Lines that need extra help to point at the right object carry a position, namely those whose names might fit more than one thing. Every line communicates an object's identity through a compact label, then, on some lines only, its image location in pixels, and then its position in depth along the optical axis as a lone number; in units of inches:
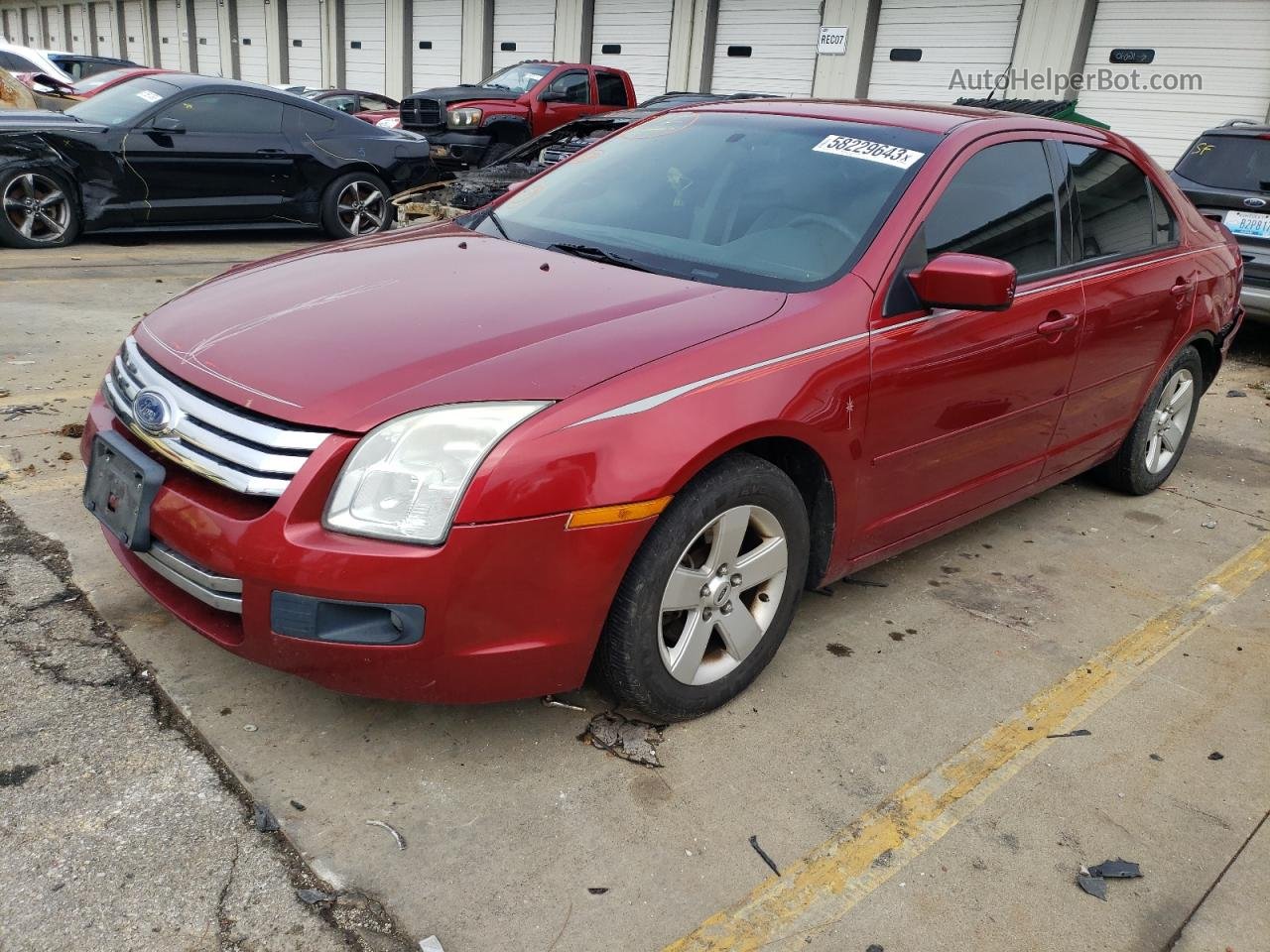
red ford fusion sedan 90.6
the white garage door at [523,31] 861.8
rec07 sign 655.1
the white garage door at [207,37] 1290.6
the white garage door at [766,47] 682.8
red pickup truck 524.7
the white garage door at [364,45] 1024.2
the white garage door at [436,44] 937.5
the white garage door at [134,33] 1473.9
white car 579.8
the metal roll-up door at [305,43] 1113.4
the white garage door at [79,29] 1620.3
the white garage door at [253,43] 1199.6
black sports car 329.7
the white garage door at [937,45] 587.2
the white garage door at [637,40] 770.2
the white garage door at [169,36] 1382.9
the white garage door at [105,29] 1547.7
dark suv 298.0
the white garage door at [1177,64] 496.1
